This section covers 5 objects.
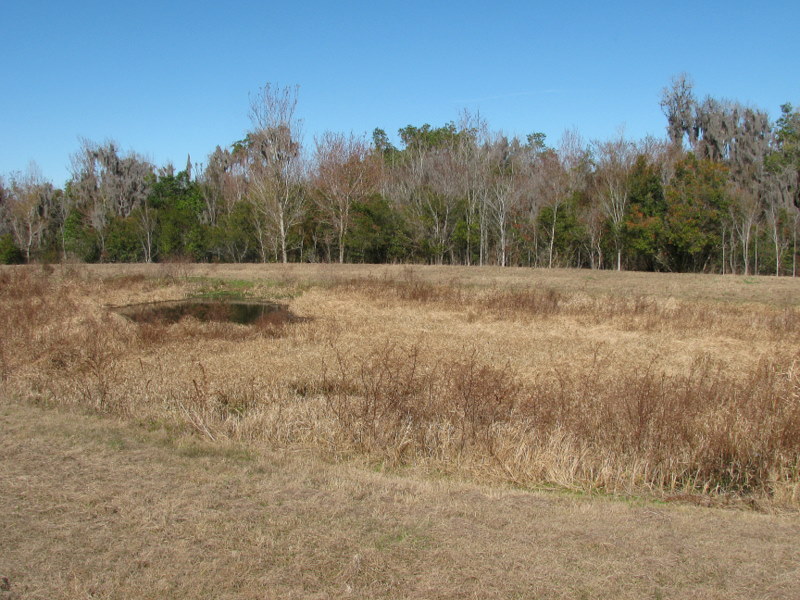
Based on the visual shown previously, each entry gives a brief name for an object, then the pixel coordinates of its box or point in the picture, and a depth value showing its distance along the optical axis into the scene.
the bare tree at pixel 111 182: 57.09
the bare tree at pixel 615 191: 41.66
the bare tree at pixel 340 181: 43.47
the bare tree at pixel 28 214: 52.38
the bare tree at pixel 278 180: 41.75
